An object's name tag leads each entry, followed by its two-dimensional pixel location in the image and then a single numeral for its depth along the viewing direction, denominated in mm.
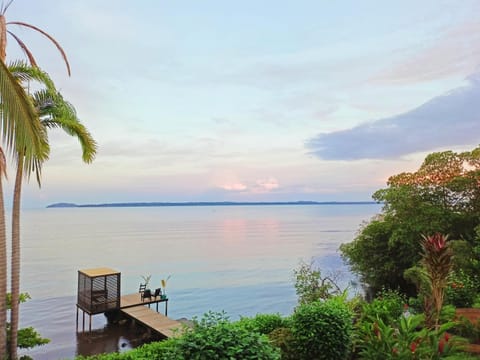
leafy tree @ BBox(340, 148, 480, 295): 15672
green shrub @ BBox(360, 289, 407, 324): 6496
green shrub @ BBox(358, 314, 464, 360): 4137
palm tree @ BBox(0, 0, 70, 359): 6930
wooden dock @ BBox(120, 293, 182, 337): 15469
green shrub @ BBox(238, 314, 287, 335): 5941
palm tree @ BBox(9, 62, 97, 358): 7734
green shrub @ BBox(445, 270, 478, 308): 9035
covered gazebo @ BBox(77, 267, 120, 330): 16594
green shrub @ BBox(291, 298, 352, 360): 4734
